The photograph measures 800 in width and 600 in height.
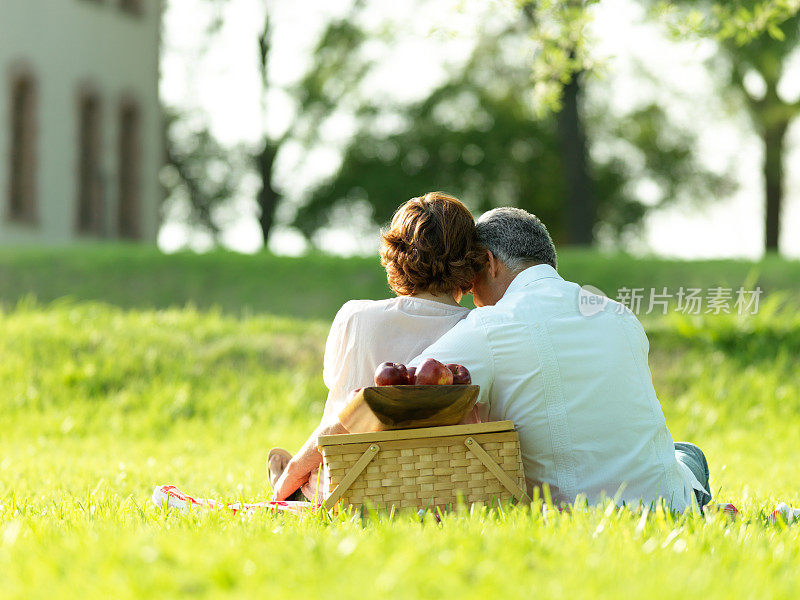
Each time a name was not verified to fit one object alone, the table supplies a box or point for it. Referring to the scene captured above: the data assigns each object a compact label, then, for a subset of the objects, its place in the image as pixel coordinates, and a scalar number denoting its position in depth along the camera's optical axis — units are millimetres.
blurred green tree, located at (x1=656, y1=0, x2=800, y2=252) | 42625
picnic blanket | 8594
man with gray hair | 8266
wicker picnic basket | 7949
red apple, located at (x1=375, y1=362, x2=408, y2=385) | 7816
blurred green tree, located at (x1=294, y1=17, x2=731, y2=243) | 63906
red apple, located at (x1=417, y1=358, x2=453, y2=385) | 7742
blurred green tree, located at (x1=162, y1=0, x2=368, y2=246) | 55625
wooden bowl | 7656
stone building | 43594
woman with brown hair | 8633
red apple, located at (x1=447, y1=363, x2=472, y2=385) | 7941
